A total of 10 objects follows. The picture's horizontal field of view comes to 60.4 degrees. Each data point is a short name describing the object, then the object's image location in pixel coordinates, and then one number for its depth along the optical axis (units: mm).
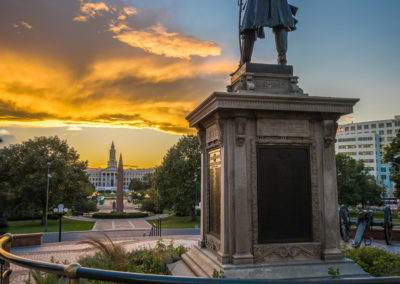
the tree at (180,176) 41750
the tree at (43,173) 43500
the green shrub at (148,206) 60938
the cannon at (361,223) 14116
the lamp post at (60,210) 26594
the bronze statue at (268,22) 8969
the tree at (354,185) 49469
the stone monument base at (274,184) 7504
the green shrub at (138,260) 8812
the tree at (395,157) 31047
